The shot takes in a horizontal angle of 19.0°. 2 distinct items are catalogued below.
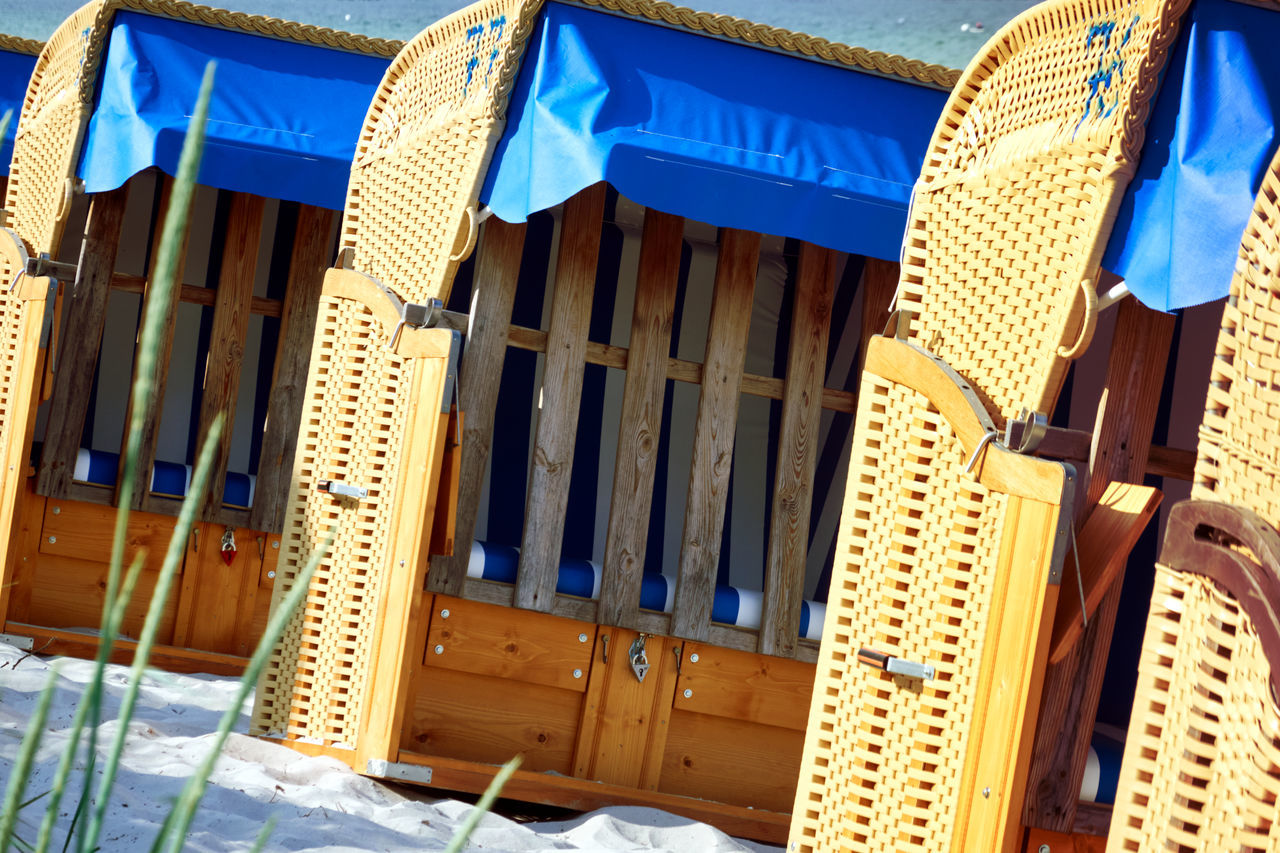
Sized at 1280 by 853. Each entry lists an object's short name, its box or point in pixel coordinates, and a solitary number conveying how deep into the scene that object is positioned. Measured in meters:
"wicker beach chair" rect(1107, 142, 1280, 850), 5.68
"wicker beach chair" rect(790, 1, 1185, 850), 6.76
